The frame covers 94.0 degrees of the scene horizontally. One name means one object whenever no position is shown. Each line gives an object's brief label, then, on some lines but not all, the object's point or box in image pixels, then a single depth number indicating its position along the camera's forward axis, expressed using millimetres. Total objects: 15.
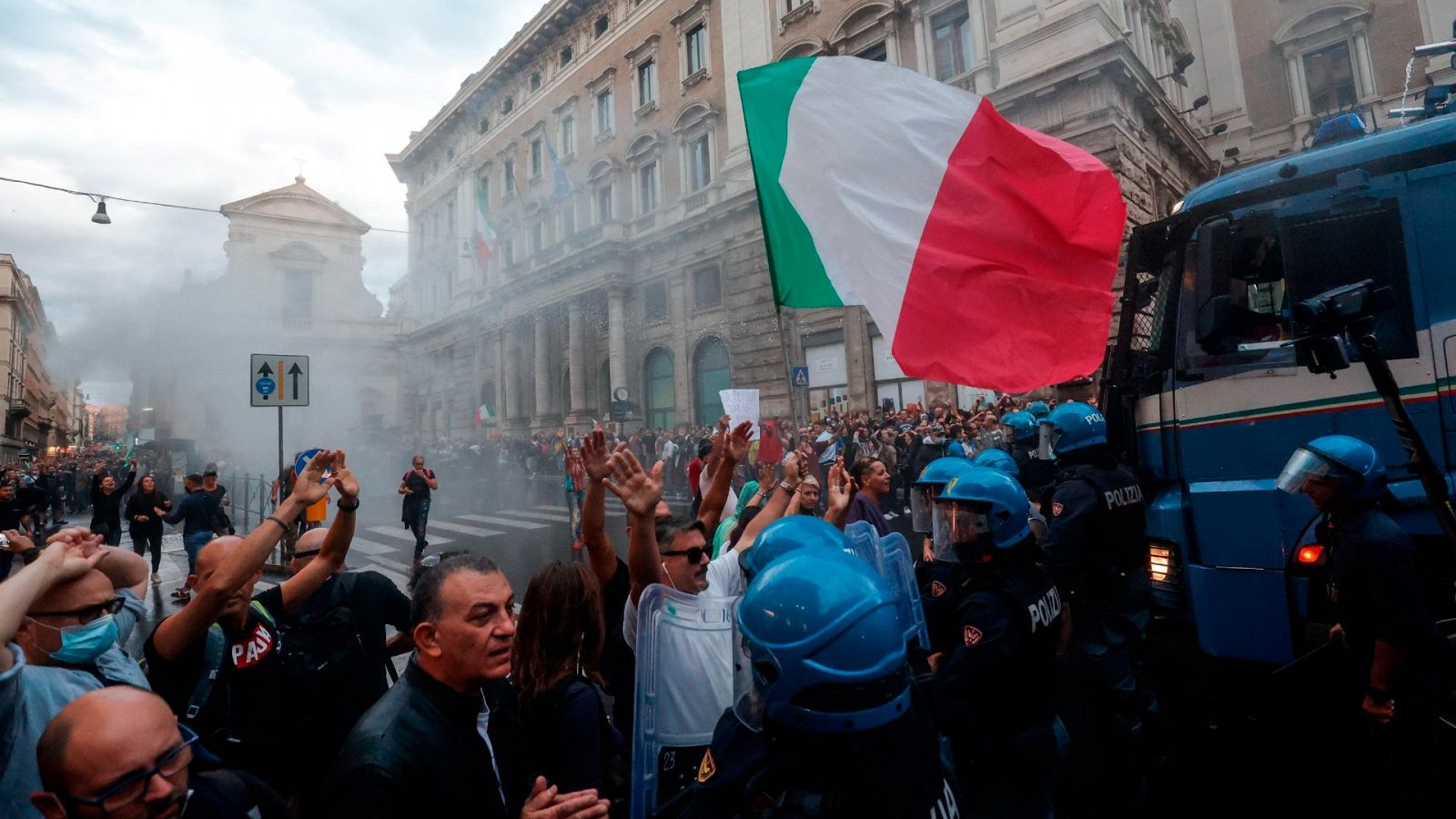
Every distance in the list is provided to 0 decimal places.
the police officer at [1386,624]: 2514
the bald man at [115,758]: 1159
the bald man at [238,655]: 2111
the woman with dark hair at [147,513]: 8734
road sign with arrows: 8258
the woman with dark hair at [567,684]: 1831
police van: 3221
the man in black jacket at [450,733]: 1405
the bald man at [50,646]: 1583
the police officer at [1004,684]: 2068
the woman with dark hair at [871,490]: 4555
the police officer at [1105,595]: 3309
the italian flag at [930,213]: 3613
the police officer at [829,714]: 1192
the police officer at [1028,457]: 6488
